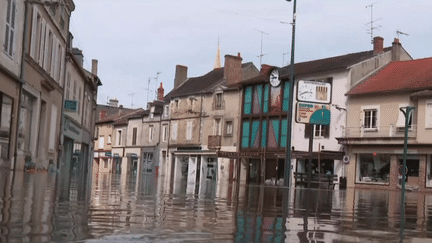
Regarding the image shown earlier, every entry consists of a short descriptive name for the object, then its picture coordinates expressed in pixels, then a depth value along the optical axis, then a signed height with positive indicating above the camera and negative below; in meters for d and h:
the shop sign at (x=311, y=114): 30.62 +3.02
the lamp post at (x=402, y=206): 6.44 -0.53
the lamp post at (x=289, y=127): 25.08 +1.86
